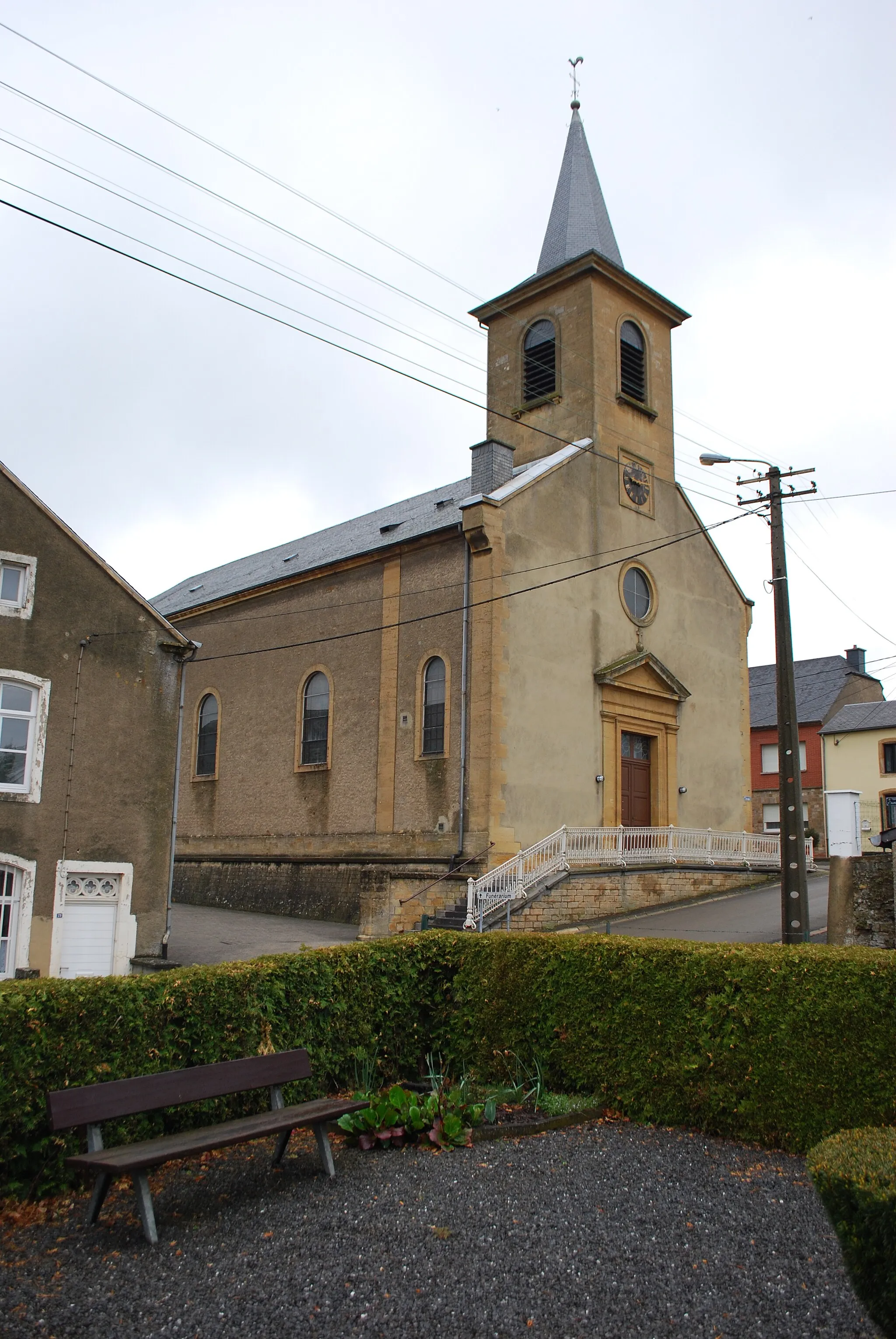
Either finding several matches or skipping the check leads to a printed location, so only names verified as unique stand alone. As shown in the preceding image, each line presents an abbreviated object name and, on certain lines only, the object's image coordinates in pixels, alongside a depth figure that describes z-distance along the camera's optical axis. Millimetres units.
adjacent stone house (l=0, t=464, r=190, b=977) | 16281
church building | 22312
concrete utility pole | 14008
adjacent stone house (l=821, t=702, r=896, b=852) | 41406
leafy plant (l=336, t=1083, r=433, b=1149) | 7926
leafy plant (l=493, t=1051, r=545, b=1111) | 8844
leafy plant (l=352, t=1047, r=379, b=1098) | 9211
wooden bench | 6172
